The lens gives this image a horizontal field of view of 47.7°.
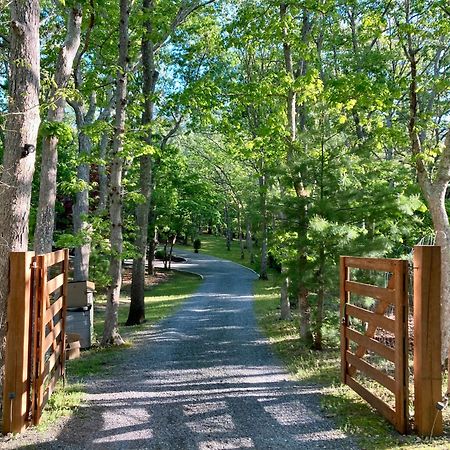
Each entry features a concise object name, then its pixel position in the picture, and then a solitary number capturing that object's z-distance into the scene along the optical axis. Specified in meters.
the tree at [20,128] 5.22
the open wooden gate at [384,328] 4.83
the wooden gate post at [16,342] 4.52
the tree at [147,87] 12.15
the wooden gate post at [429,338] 4.57
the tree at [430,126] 8.16
